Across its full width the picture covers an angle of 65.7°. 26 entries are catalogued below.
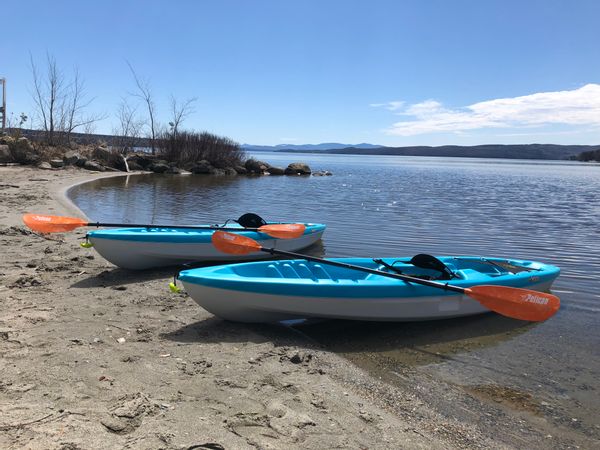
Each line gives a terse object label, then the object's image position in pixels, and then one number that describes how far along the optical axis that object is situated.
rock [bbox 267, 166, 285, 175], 39.75
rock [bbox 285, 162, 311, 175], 40.38
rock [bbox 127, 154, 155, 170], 33.09
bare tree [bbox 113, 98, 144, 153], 35.09
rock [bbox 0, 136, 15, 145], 23.83
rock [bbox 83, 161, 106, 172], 27.70
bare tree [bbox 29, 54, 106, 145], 29.34
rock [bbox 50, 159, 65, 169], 25.48
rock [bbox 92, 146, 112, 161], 30.88
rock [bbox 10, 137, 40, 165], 23.95
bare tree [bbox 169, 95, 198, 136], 35.98
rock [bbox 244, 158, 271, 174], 39.03
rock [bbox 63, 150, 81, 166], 26.66
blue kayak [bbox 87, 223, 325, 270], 6.76
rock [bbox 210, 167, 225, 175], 35.22
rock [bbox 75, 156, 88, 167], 27.45
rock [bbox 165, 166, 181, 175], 33.06
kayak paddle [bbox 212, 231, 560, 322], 4.86
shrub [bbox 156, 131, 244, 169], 35.81
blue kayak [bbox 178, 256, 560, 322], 4.80
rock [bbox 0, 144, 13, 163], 23.30
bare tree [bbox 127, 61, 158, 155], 36.34
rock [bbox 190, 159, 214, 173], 34.91
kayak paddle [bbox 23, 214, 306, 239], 6.43
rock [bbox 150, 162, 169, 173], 33.00
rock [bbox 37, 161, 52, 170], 24.09
